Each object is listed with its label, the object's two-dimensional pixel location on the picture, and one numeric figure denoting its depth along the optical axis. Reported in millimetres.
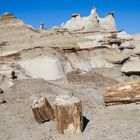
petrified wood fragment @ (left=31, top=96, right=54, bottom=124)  6568
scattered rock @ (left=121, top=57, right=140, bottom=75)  11885
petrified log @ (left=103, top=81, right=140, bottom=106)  6745
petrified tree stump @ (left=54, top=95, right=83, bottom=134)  5740
